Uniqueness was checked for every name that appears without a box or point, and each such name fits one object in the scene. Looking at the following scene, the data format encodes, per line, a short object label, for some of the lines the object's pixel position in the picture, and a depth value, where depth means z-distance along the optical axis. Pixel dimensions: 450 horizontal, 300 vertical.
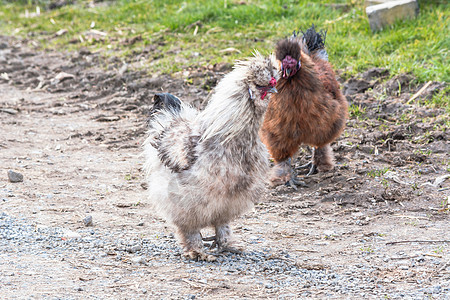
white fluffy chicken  8.19
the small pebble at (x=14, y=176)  11.82
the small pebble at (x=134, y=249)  8.98
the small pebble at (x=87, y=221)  9.93
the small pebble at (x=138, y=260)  8.56
